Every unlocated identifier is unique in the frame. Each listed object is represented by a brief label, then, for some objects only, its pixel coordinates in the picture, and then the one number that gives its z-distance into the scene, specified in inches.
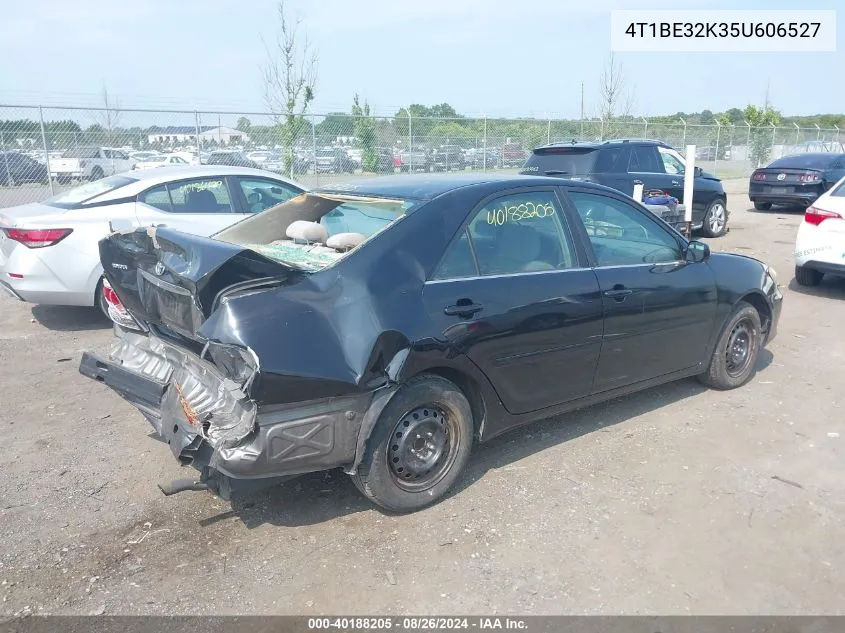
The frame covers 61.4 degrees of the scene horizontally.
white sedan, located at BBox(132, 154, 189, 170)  595.0
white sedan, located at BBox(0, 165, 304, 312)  267.3
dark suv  449.1
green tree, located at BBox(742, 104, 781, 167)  1218.6
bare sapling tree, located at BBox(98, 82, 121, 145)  546.3
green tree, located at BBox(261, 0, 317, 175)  642.2
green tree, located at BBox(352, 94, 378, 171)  685.9
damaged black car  125.8
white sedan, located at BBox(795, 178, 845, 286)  324.2
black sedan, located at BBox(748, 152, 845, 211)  631.2
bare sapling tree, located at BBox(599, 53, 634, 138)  1155.9
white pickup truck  538.0
